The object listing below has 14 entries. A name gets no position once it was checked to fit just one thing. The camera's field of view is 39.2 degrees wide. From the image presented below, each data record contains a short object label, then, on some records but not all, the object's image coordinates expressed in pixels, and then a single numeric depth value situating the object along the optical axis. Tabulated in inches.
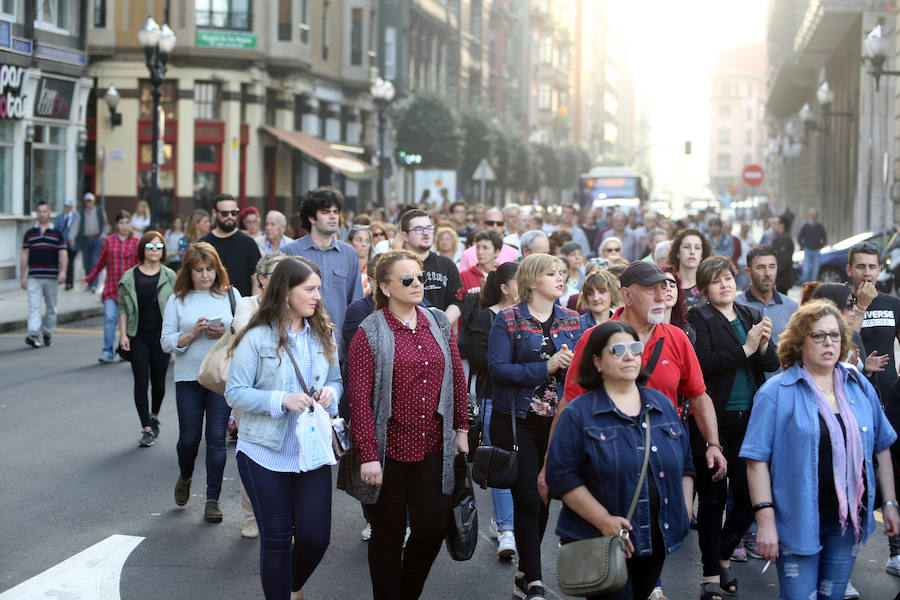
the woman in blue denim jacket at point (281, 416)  216.7
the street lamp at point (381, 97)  1412.4
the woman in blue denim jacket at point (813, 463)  192.1
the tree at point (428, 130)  2007.9
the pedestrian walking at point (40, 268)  666.2
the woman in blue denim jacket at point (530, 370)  253.3
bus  2164.1
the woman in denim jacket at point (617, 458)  189.9
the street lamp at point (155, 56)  943.7
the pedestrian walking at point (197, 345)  315.9
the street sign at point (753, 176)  1286.9
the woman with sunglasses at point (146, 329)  403.9
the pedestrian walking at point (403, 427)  221.3
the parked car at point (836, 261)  1095.6
